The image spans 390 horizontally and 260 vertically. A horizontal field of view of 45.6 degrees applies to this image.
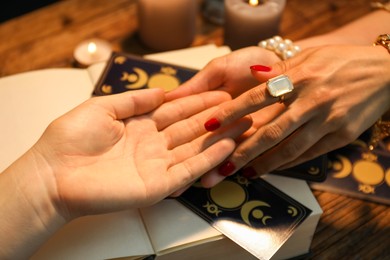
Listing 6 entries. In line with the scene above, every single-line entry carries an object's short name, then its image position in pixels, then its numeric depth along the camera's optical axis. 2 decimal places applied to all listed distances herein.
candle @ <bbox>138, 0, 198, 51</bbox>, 0.88
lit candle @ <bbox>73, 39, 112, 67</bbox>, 0.88
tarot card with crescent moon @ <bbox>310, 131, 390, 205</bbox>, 0.72
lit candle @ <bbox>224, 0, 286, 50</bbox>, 0.87
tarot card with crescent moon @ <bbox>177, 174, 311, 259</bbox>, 0.61
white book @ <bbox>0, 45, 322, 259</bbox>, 0.60
